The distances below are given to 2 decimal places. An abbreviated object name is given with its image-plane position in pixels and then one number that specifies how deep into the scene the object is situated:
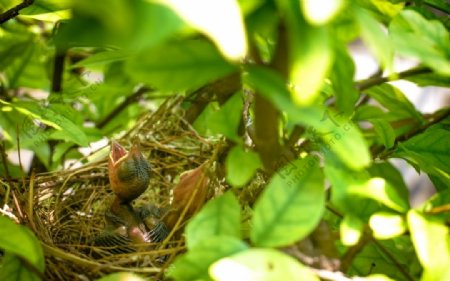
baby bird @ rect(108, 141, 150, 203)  1.18
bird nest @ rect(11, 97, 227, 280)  1.13
